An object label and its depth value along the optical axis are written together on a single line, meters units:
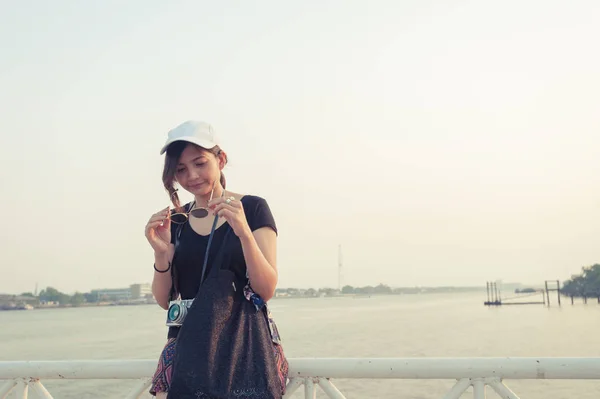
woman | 2.09
